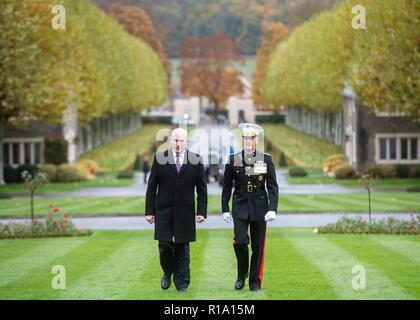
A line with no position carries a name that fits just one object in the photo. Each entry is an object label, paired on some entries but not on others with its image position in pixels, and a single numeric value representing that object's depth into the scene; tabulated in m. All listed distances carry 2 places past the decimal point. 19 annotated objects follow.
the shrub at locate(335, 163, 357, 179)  59.75
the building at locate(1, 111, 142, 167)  65.00
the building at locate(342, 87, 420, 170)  62.25
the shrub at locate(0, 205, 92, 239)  26.86
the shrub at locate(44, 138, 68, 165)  63.88
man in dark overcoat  16.20
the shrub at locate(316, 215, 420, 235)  25.83
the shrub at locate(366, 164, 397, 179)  58.28
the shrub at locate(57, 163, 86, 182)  60.59
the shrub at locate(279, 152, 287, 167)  76.06
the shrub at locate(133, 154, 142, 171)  74.69
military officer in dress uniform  15.98
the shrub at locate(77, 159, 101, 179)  64.19
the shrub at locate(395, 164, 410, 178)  59.47
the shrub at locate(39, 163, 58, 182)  60.03
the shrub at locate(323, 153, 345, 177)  65.00
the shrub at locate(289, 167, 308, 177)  63.53
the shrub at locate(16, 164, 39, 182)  59.01
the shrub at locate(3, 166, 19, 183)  59.69
